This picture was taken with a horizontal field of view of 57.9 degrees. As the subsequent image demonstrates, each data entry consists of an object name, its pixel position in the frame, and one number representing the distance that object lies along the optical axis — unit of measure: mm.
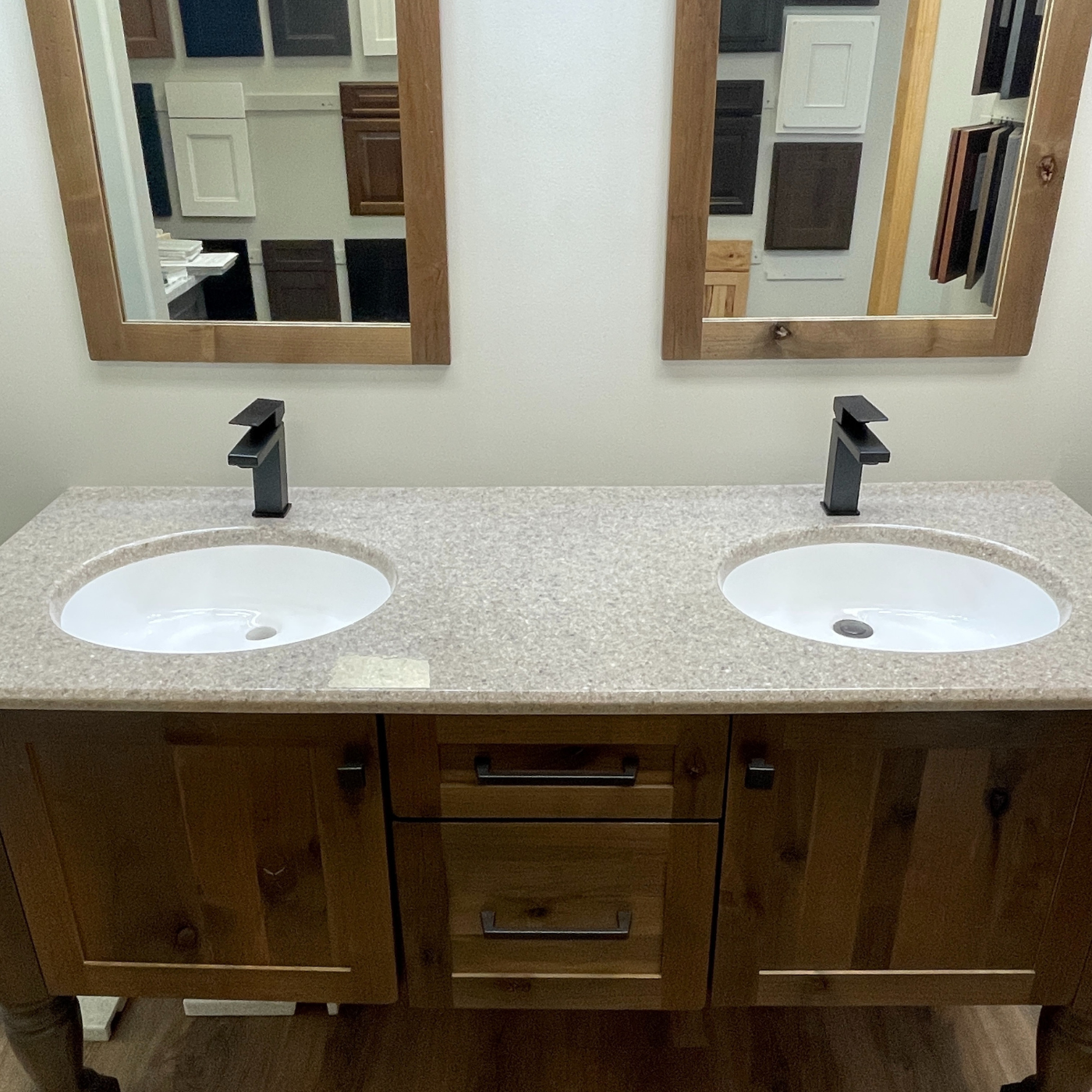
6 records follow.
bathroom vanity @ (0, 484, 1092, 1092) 1043
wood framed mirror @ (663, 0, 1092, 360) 1281
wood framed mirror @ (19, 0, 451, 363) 1271
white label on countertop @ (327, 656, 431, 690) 1022
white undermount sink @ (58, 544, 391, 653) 1335
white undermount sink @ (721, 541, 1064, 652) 1332
